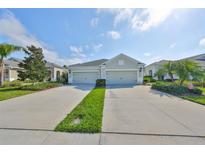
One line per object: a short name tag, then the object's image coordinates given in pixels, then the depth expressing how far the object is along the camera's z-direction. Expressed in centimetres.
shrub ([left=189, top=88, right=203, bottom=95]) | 1112
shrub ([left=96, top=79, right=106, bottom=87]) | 1880
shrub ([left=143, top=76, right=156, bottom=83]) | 2338
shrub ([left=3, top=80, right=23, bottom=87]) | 1749
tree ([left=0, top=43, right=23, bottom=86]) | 1614
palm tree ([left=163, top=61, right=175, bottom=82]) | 1385
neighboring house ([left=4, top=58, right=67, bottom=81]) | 2380
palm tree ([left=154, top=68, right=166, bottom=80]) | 1459
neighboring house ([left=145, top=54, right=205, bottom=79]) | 2857
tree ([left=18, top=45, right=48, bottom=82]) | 1562
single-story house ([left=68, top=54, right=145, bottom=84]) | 2133
